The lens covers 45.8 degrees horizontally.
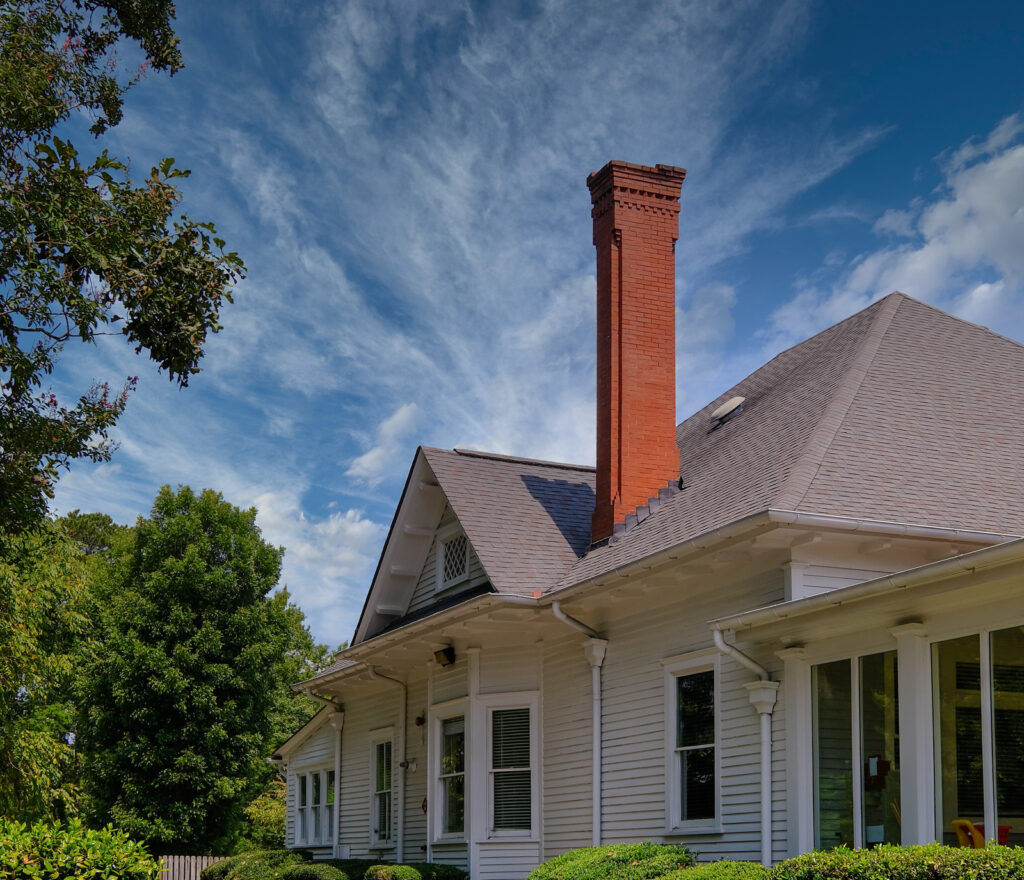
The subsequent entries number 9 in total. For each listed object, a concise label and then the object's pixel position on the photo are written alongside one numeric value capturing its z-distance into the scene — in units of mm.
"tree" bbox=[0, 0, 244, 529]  10906
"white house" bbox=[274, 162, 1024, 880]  9117
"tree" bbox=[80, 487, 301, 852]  29391
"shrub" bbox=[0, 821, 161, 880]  8820
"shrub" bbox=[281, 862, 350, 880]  17312
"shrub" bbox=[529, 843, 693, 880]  10898
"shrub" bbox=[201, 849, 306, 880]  20438
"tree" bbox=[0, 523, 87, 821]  15680
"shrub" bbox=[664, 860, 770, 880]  9188
